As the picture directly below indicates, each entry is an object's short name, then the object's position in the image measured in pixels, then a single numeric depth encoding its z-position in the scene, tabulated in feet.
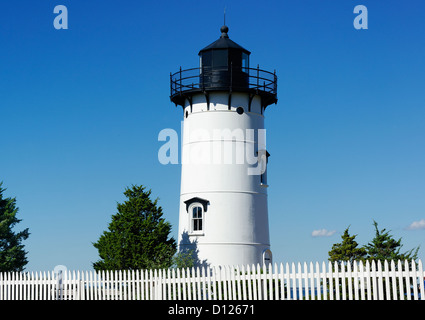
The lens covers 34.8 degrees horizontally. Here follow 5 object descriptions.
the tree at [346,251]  113.09
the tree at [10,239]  121.49
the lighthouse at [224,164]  109.81
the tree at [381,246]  89.30
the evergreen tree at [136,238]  101.60
